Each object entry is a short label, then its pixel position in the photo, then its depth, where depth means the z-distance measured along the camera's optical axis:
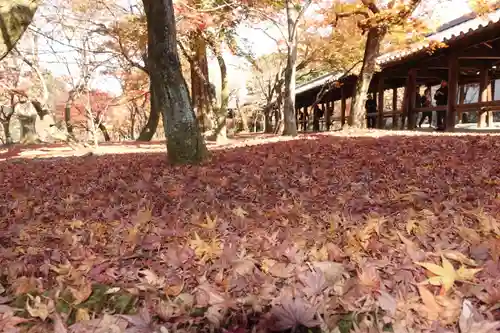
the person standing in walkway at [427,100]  13.13
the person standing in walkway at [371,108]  17.61
